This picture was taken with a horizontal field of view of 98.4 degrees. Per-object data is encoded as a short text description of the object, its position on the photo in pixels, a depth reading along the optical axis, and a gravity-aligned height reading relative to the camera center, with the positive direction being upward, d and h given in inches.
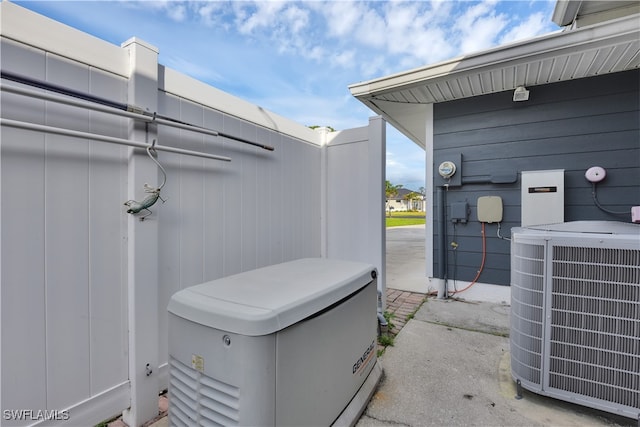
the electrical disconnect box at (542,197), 123.2 +6.6
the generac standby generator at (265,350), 38.0 -21.7
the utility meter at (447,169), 144.3 +21.8
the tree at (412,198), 2065.9 +93.5
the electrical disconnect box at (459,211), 143.3 -0.1
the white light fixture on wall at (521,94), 124.8 +53.4
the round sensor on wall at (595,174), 116.0 +16.0
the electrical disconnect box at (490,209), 135.9 +1.0
